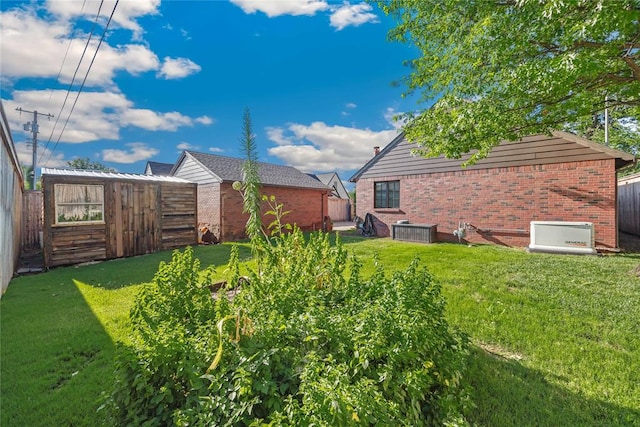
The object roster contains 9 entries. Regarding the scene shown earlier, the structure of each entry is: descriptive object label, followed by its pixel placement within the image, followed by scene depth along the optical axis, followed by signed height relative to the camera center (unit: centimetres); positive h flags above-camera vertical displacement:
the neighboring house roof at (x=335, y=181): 3334 +319
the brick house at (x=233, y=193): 1243 +78
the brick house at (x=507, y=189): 786 +63
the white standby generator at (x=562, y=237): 761 -86
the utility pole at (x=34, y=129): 1916 +557
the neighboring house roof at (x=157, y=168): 2346 +348
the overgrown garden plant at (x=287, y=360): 134 -86
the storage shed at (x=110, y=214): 770 -16
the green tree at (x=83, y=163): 3578 +602
